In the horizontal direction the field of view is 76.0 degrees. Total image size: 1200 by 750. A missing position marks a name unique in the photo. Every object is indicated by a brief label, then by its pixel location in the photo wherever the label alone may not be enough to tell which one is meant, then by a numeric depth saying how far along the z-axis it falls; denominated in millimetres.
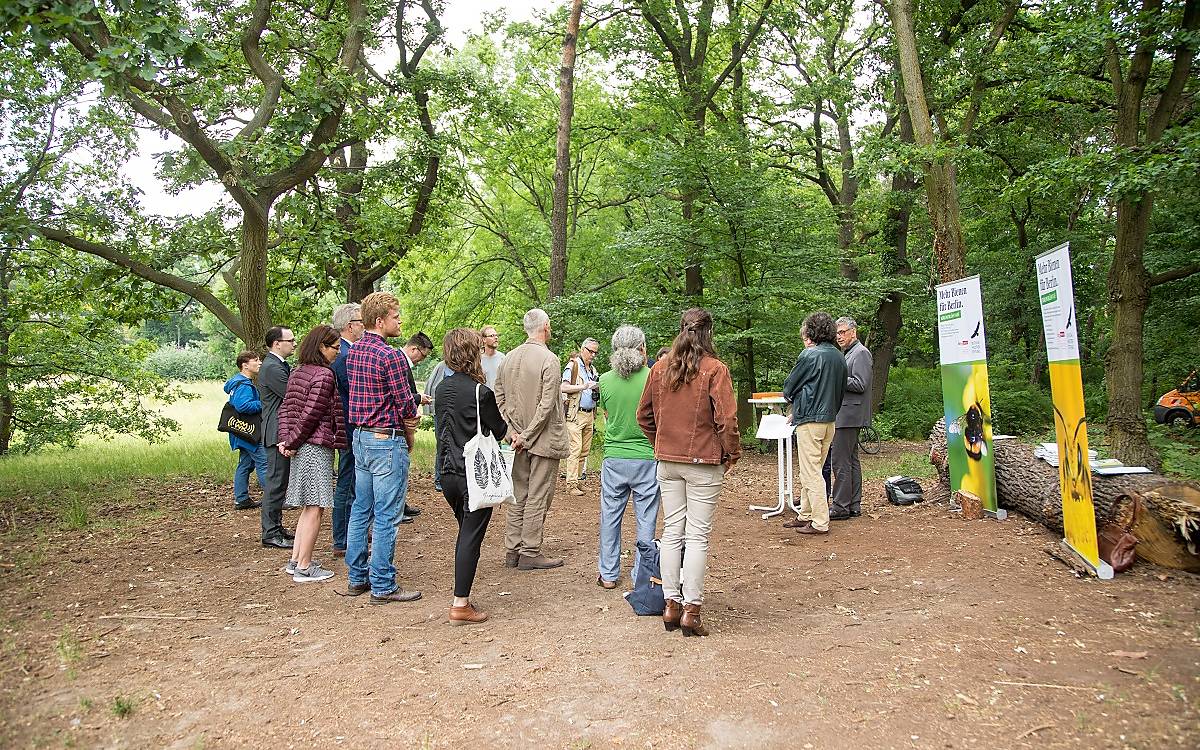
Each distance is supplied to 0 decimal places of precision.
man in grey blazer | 7332
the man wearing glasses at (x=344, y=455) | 6086
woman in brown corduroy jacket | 4465
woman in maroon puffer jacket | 5484
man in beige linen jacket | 5754
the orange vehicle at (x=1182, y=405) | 15469
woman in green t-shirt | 5160
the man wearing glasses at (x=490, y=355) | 8500
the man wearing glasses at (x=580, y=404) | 8664
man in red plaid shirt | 5008
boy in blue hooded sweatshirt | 7477
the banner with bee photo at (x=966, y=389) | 7039
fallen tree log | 5090
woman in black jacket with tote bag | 4734
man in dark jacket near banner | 6844
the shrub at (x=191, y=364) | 41562
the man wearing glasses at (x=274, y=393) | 6512
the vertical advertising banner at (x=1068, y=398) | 5191
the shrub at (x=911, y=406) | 16344
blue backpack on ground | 4879
